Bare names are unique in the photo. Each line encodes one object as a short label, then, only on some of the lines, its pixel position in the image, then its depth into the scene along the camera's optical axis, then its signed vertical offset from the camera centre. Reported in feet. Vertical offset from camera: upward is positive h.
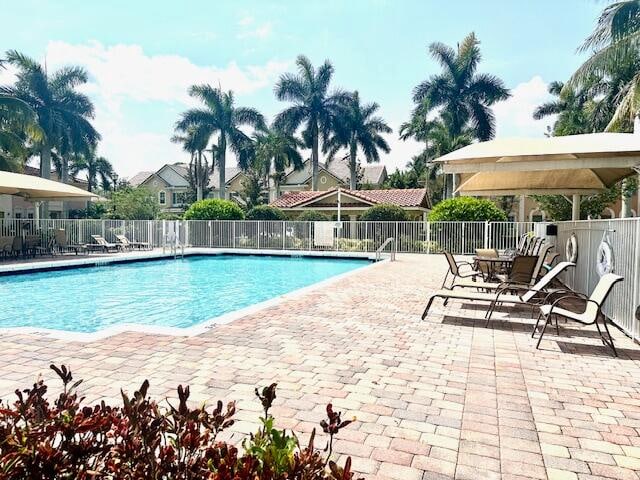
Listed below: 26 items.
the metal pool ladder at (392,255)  61.77 -3.30
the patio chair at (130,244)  77.40 -2.06
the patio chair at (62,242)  68.23 -1.41
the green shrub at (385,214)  78.89 +2.94
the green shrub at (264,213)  88.07 +3.52
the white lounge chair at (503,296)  21.81 -3.15
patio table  32.10 -2.37
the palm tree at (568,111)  89.56 +27.54
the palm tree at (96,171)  168.66 +22.61
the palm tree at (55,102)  104.17 +30.35
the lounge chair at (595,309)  17.19 -3.04
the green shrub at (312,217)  86.22 +2.70
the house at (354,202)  96.63 +6.21
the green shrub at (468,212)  71.97 +3.01
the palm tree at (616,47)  54.54 +22.39
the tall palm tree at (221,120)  118.83 +28.99
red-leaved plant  5.50 -2.70
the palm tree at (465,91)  105.50 +31.81
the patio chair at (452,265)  31.00 -2.25
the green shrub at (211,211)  86.28 +3.85
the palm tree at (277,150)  120.16 +21.00
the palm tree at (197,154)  120.47 +21.83
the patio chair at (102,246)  72.13 -2.15
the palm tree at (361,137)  124.36 +26.10
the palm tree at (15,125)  81.72 +19.48
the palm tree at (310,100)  117.29 +33.23
